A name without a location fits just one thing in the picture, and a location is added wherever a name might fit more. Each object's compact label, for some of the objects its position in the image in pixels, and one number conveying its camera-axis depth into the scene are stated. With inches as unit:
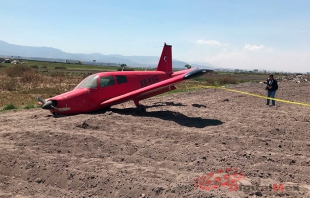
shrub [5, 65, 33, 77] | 1616.6
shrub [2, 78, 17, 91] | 1030.0
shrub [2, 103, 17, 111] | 578.7
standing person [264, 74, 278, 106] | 629.9
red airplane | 435.5
